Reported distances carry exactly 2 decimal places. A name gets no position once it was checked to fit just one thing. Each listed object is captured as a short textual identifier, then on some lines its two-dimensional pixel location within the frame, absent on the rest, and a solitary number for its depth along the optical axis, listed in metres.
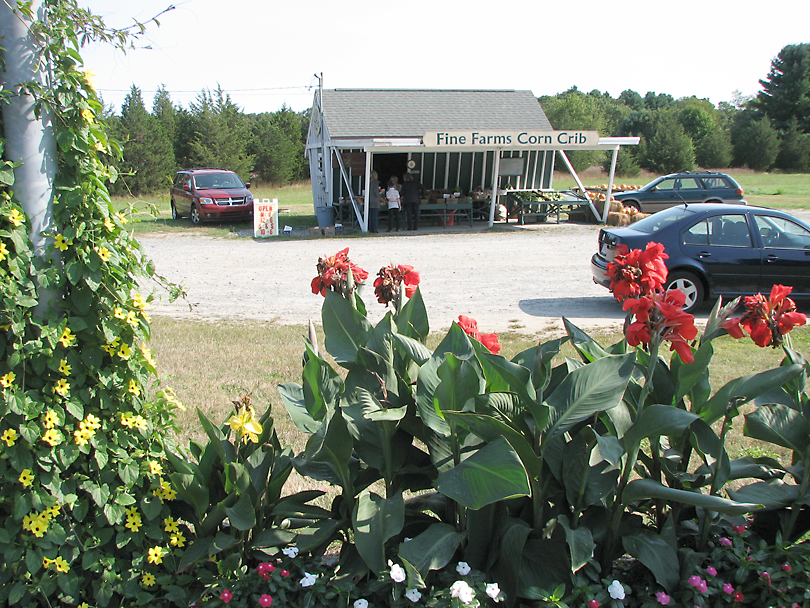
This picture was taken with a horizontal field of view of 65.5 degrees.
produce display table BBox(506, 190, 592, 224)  20.91
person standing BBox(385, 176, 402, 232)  18.77
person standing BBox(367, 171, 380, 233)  19.02
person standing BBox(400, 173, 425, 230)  19.06
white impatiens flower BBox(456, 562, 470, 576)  2.16
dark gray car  21.27
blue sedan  8.52
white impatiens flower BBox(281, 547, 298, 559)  2.36
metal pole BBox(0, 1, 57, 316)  2.06
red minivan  20.77
